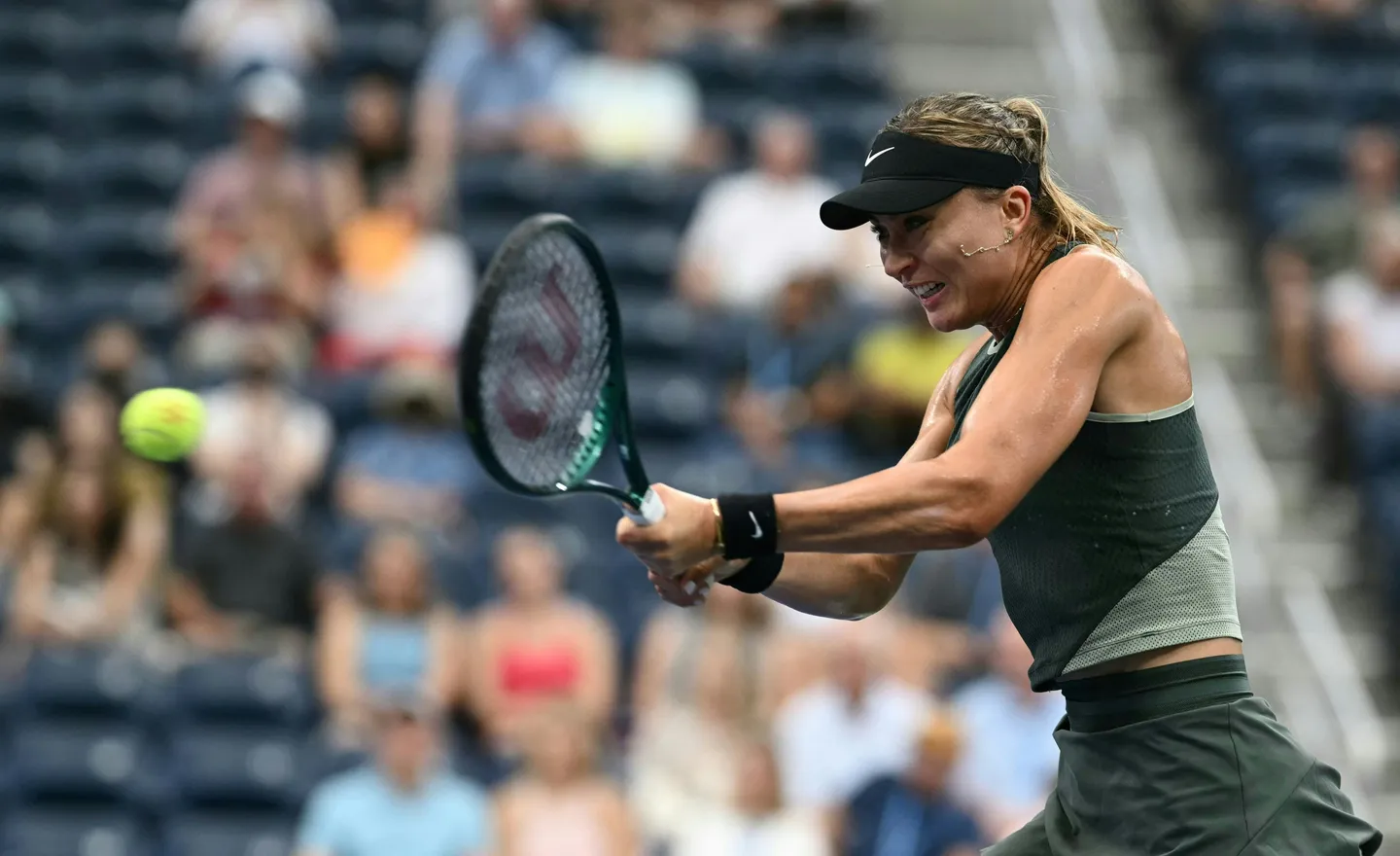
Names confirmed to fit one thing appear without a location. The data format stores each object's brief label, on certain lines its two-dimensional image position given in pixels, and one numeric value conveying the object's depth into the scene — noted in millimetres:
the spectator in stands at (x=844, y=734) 16594
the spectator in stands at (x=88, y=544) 17219
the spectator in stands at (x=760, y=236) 21625
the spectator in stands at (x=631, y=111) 23312
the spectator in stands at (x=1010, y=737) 16641
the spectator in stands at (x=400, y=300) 20328
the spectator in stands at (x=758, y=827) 15641
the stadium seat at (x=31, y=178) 22203
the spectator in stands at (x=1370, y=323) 21156
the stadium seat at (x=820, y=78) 24828
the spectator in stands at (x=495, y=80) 23141
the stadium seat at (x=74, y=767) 16078
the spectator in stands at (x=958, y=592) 18187
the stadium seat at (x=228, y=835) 15641
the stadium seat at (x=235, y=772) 16062
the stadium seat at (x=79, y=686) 16453
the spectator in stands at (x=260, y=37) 23781
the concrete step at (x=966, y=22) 27562
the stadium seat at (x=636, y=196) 22344
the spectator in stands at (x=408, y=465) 18312
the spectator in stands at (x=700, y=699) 16359
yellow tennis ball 13305
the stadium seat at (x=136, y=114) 23062
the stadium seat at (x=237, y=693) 16500
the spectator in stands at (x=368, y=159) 21719
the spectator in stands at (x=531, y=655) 16844
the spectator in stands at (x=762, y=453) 18531
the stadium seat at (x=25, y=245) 21500
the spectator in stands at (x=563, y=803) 15461
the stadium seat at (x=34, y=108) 22953
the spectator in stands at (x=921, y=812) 15703
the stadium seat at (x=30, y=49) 23906
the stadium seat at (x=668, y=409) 19641
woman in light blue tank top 16703
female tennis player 7082
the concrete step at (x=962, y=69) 26391
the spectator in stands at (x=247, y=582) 17422
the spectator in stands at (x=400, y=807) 15281
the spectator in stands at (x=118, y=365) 18531
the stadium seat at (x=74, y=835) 15562
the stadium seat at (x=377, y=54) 24094
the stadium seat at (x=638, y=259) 21547
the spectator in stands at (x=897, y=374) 19422
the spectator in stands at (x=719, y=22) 25406
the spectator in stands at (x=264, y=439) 18266
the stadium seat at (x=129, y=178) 22172
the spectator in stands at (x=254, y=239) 19969
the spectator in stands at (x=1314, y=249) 22281
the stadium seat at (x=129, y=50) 24000
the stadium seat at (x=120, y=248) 21484
